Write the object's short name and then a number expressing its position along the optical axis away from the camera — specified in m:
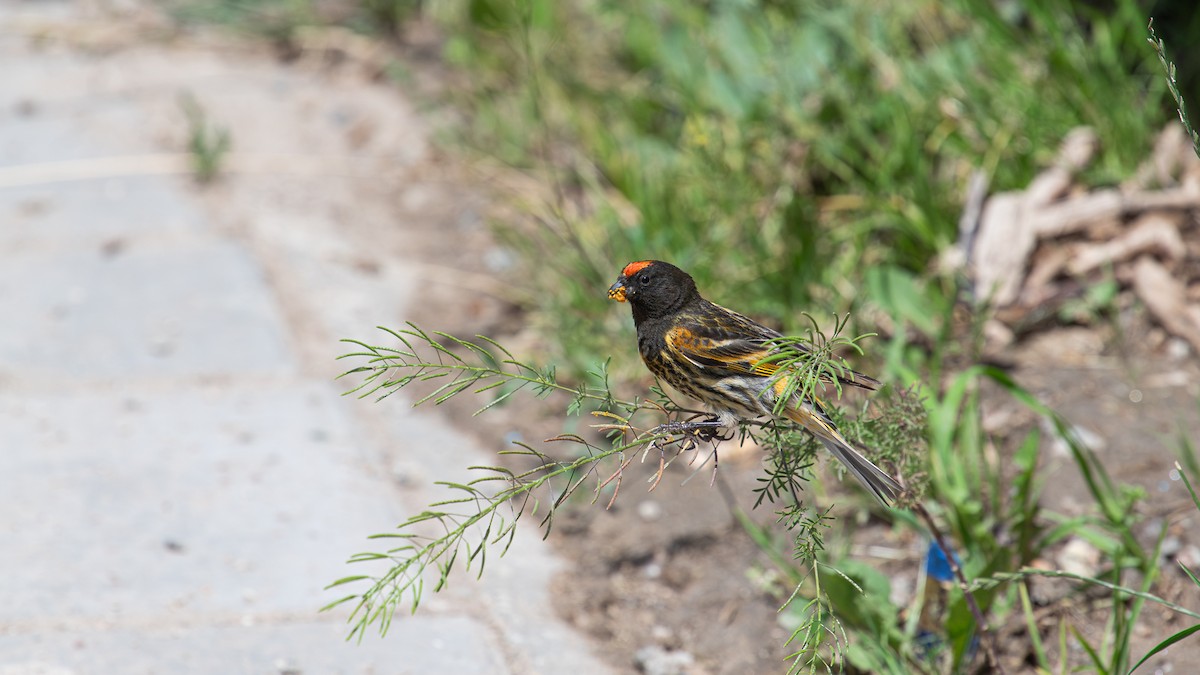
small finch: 5.12
